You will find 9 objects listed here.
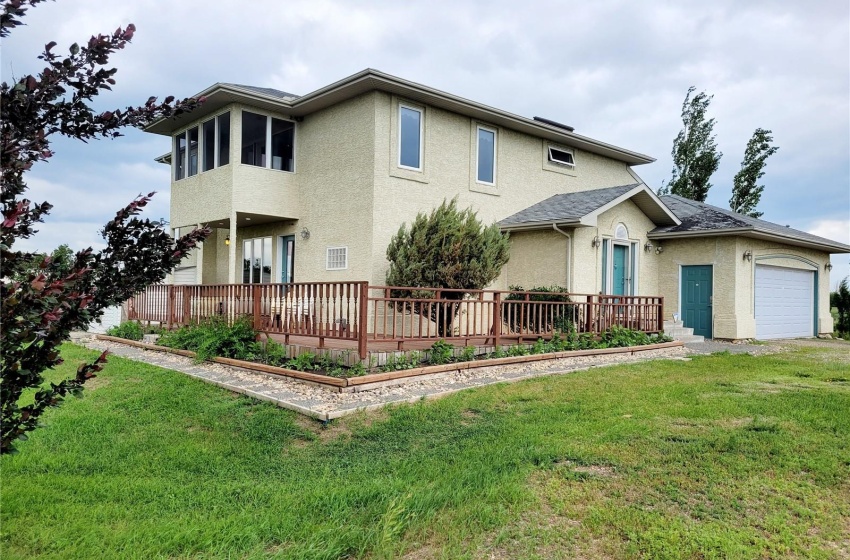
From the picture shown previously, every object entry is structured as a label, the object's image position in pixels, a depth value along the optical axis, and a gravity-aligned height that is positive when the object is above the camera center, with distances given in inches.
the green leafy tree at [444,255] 415.5 +23.4
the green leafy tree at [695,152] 1069.8 +268.6
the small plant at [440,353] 338.0 -41.4
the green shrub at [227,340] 363.9 -38.1
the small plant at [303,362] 316.2 -44.9
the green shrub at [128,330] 508.4 -45.6
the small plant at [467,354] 354.0 -43.8
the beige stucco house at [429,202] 474.3 +80.9
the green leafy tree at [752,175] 1063.0 +224.4
